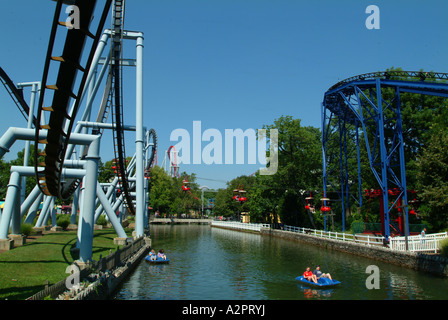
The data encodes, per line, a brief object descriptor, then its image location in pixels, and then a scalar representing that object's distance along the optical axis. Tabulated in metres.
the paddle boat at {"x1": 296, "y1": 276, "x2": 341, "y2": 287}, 18.98
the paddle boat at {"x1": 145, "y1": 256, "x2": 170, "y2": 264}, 26.22
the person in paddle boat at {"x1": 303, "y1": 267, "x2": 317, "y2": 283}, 19.28
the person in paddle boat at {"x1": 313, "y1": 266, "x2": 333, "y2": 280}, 19.65
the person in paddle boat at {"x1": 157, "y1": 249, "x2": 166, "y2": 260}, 26.75
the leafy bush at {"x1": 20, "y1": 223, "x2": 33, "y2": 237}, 25.55
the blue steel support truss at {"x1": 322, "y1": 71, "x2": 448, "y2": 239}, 30.62
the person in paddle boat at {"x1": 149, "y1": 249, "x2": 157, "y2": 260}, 26.42
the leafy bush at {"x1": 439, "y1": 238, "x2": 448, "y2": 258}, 22.44
